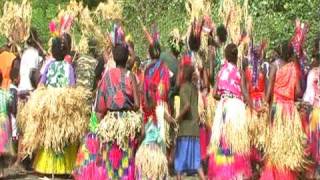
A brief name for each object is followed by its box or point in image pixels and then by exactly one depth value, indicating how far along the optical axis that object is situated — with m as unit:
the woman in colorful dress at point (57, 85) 13.11
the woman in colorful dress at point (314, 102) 12.86
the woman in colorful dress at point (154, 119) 11.46
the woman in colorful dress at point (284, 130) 12.09
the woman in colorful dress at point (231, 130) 12.20
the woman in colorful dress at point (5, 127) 13.44
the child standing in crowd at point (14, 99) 13.87
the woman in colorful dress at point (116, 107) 11.21
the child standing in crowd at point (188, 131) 12.99
